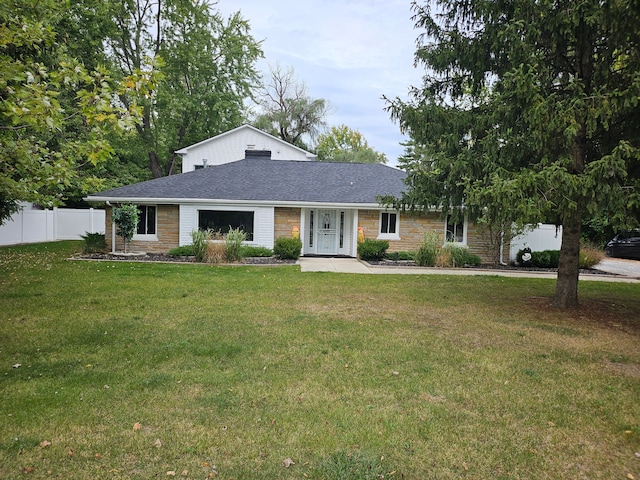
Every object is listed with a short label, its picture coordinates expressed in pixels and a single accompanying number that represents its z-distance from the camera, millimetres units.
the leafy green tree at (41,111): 4320
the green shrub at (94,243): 16516
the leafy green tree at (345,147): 46188
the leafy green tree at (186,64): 27469
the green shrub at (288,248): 15773
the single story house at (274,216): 17031
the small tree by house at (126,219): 15234
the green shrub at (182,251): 16234
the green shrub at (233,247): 14922
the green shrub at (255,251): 16141
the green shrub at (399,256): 16578
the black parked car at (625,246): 21306
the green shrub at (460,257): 15411
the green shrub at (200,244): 14836
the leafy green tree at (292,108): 41375
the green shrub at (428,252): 15359
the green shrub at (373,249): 16203
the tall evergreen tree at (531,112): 6438
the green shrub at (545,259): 16297
